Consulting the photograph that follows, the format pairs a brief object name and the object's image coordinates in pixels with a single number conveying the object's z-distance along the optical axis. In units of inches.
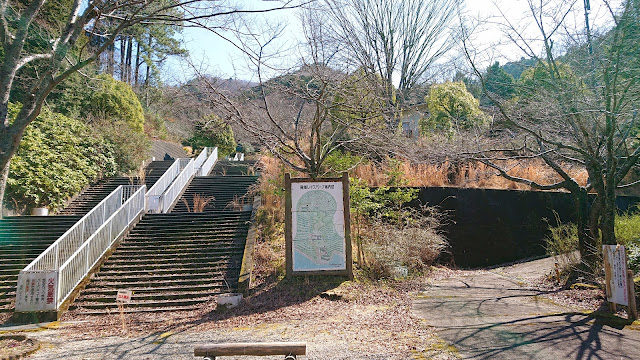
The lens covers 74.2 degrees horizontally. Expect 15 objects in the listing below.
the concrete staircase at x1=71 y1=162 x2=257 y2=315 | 377.7
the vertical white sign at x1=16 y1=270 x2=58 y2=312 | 338.3
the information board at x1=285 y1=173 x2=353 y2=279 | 367.2
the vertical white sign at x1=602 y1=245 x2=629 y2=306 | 242.7
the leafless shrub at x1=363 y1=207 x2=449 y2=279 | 386.0
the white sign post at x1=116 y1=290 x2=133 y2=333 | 289.4
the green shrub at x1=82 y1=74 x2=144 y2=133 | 927.1
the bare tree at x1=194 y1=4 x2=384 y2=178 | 395.5
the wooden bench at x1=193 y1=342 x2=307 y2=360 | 167.2
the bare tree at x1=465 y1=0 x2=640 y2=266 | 261.6
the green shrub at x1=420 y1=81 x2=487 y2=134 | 691.5
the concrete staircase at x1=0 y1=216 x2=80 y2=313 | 391.5
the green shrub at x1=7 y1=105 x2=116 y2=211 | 597.9
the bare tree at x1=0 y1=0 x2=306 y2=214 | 197.2
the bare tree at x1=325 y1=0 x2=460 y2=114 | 755.4
